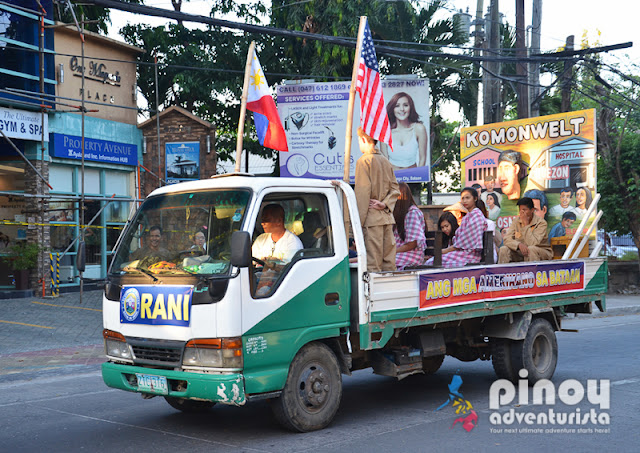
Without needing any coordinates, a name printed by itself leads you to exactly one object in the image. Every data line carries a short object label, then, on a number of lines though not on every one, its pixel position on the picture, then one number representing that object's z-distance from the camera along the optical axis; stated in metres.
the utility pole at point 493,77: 16.75
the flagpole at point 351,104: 7.21
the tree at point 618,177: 22.14
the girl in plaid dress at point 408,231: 7.90
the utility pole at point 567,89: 19.32
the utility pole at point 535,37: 17.44
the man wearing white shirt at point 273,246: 5.95
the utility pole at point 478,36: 21.38
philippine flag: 8.55
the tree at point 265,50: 22.88
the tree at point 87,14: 21.35
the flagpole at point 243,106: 7.24
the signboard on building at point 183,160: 22.19
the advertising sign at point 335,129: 23.34
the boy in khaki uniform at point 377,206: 6.89
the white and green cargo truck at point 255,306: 5.62
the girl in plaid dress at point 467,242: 8.34
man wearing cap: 9.23
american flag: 7.96
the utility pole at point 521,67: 16.59
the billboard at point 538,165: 14.98
